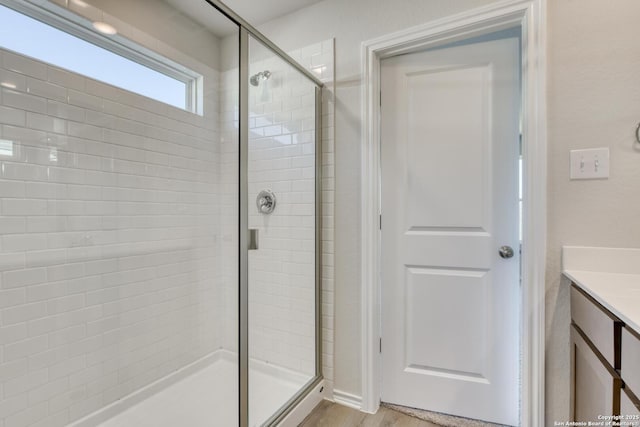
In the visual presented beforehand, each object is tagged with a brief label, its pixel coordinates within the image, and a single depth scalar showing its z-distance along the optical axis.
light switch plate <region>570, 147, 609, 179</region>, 1.26
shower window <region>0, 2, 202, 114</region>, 1.35
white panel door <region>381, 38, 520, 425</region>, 1.55
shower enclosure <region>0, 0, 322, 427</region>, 1.39
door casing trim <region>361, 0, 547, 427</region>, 1.35
